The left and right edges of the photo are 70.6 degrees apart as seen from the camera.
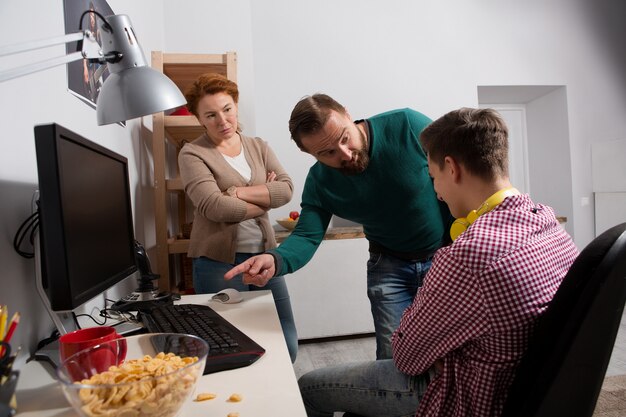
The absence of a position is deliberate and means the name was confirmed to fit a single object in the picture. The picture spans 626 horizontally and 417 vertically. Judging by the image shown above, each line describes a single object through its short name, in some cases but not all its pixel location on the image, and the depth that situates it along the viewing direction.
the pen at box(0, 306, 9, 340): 0.52
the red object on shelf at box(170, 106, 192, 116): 2.41
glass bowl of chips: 0.50
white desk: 0.62
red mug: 0.60
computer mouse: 1.27
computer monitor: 0.69
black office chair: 0.61
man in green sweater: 1.42
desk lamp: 0.80
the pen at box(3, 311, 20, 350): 0.54
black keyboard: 0.77
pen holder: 0.46
